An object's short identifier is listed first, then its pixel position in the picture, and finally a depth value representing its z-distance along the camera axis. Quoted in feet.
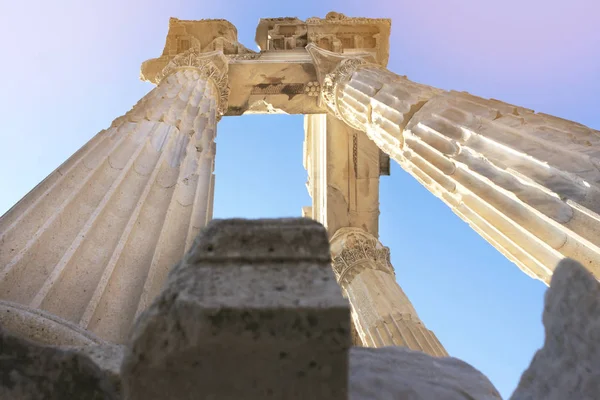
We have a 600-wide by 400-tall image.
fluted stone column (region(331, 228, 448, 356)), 28.63
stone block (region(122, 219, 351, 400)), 3.74
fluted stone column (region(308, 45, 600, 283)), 11.77
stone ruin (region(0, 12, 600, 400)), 3.79
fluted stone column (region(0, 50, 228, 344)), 9.04
